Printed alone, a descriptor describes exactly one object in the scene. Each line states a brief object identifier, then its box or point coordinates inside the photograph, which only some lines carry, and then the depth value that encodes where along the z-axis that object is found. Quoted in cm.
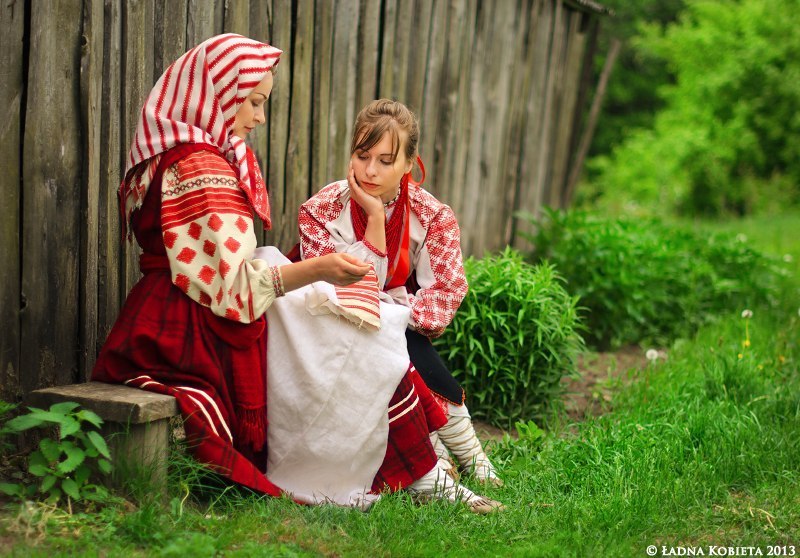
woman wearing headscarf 291
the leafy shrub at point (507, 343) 447
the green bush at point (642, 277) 618
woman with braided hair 345
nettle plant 263
